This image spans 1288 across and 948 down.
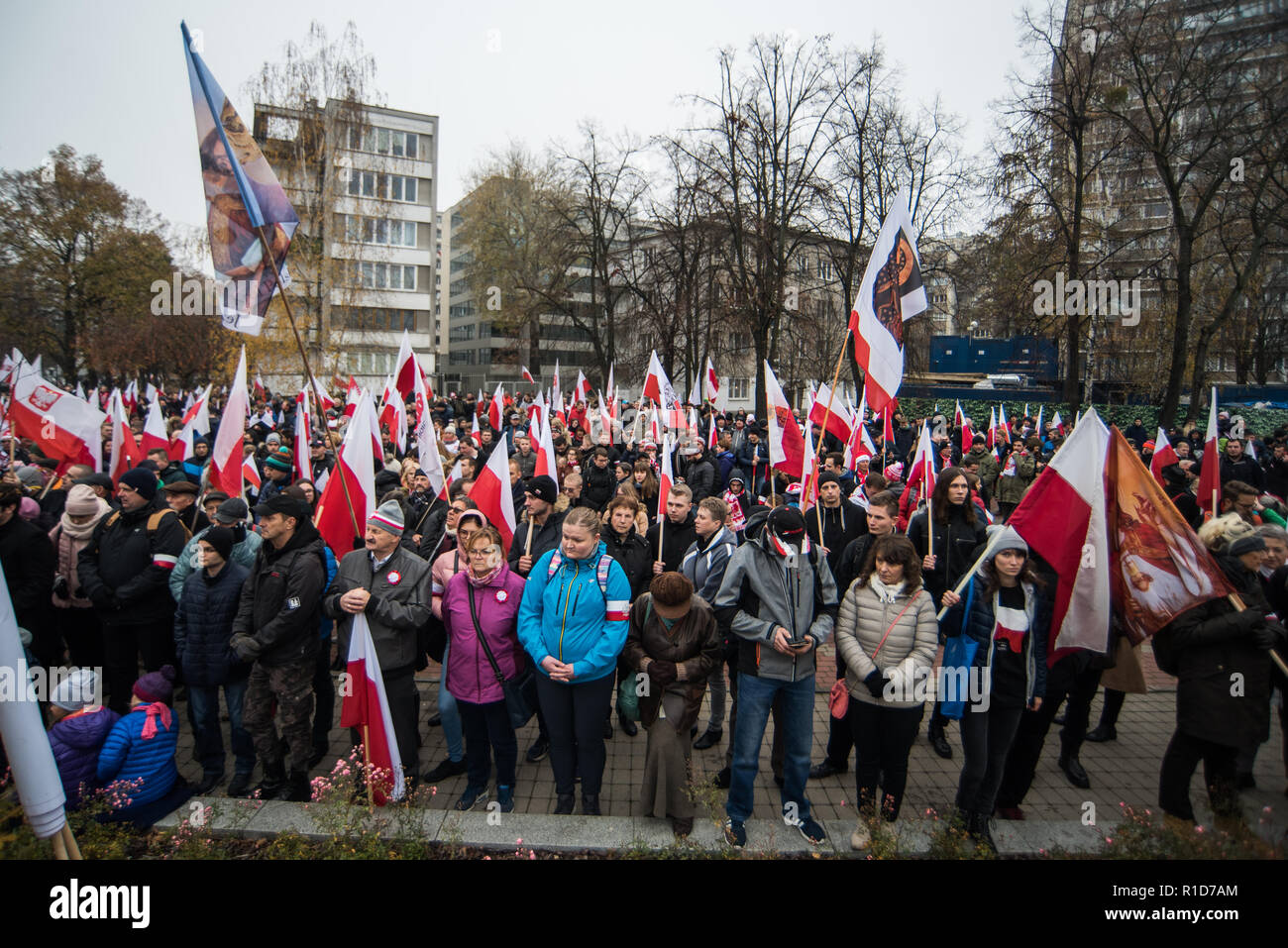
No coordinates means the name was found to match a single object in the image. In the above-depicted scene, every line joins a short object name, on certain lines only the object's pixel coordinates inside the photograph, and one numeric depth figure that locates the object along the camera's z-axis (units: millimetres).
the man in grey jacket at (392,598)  4258
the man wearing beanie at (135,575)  4793
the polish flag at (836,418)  8225
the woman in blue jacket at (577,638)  4070
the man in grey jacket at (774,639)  3961
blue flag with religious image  4691
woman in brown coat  3947
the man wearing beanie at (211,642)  4418
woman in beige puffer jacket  3820
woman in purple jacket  4324
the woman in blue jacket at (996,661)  3973
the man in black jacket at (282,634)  4234
